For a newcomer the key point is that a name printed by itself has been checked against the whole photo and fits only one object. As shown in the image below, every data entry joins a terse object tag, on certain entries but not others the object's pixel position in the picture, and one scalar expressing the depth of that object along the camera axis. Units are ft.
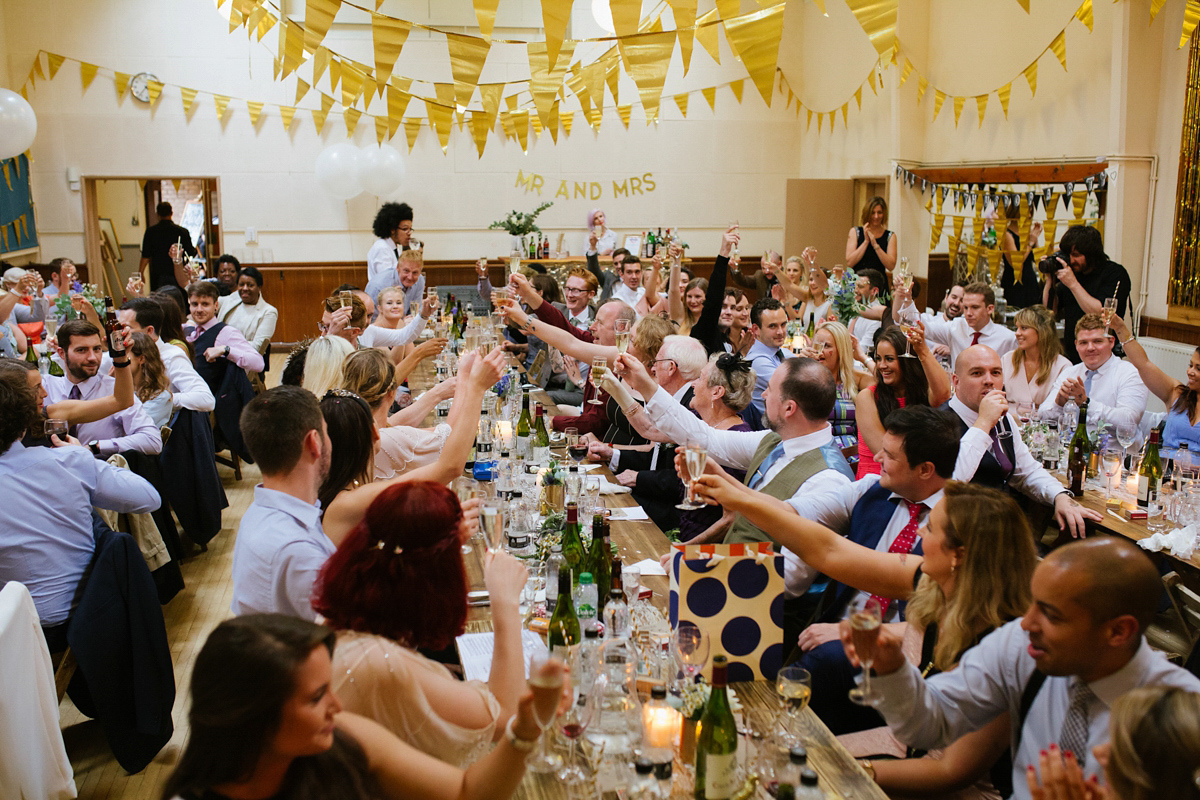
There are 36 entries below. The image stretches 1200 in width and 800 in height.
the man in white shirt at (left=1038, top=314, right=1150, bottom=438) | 15.60
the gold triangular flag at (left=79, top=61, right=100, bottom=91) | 36.55
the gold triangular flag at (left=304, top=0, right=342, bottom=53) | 17.72
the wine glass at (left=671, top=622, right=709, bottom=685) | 6.72
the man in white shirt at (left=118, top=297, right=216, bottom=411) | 16.21
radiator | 21.79
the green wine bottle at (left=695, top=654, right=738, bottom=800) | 5.79
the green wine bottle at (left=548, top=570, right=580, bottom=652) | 7.57
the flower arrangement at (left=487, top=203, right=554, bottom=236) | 39.78
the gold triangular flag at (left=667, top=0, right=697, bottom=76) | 15.84
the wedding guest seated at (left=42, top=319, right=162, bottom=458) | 14.30
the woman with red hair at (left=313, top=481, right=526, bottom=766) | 5.63
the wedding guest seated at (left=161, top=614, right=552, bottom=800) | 4.48
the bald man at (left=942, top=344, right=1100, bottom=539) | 11.20
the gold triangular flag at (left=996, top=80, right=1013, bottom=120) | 28.34
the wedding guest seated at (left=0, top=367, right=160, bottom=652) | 9.62
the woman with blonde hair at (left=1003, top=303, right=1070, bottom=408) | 17.47
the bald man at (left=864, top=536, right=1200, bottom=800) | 5.65
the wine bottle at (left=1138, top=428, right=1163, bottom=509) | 12.17
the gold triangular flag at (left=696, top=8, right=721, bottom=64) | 18.90
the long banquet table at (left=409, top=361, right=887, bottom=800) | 6.03
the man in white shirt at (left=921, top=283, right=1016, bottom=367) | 20.65
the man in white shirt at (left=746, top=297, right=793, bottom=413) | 17.63
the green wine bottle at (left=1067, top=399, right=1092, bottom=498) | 13.02
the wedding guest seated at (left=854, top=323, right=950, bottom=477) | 14.02
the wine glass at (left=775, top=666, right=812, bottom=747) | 6.23
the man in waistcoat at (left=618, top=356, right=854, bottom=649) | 9.78
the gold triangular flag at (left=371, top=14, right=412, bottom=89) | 18.48
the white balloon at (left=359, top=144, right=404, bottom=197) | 38.06
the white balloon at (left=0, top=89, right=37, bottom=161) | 30.27
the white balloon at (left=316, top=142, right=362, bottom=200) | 37.91
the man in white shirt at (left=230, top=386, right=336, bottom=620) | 7.45
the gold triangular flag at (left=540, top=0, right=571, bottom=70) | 15.08
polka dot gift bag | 6.95
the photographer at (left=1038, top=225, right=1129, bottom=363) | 21.18
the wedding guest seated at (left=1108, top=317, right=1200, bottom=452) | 14.19
